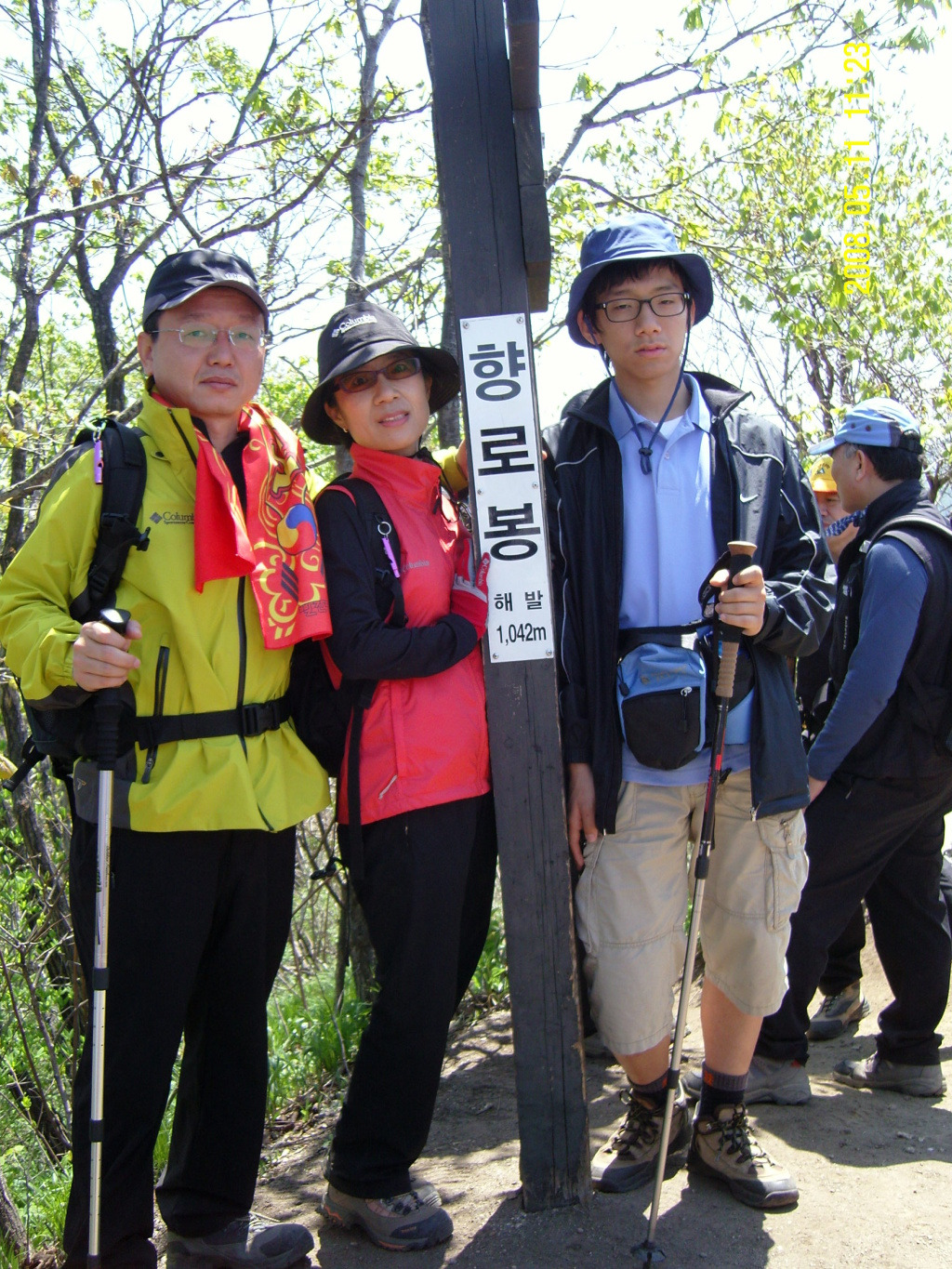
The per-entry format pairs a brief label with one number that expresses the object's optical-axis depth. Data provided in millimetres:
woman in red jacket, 2699
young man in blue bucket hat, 2861
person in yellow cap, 5555
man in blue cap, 3629
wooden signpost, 2861
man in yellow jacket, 2502
